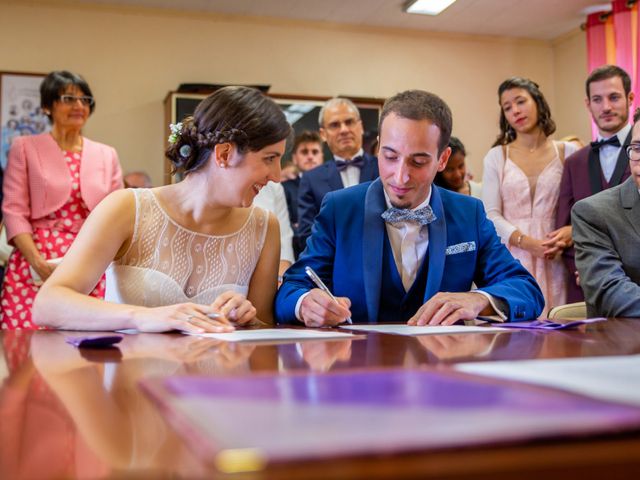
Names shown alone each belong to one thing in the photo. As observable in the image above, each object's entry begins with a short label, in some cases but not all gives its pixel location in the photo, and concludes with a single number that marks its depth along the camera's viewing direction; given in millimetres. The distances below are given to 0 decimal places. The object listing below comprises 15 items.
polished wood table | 350
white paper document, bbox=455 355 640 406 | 498
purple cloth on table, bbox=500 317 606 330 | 1345
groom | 1886
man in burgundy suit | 3076
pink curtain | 6062
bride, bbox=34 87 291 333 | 1797
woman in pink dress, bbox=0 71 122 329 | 3021
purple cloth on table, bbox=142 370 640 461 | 361
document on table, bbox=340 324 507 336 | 1265
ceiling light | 6188
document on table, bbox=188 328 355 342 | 1156
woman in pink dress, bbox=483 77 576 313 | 3324
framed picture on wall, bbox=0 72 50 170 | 5820
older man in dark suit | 3439
